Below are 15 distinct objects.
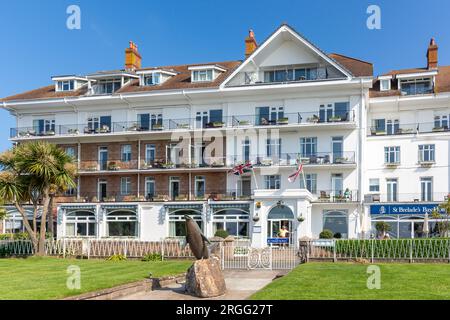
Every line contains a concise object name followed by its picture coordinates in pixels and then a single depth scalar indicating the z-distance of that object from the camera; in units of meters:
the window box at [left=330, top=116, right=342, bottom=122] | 39.59
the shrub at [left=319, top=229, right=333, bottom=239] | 36.31
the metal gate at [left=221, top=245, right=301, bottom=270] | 24.23
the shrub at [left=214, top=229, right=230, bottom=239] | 37.00
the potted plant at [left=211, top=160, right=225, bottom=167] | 41.34
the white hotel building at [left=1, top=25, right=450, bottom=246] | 39.16
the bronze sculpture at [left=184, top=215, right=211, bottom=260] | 16.11
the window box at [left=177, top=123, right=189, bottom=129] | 42.66
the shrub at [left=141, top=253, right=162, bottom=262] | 28.11
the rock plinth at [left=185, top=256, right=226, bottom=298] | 15.60
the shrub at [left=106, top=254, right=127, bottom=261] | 28.27
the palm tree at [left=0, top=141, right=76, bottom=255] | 30.97
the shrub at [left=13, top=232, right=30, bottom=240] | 38.14
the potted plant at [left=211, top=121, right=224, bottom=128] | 42.00
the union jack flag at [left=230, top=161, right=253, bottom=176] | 37.31
